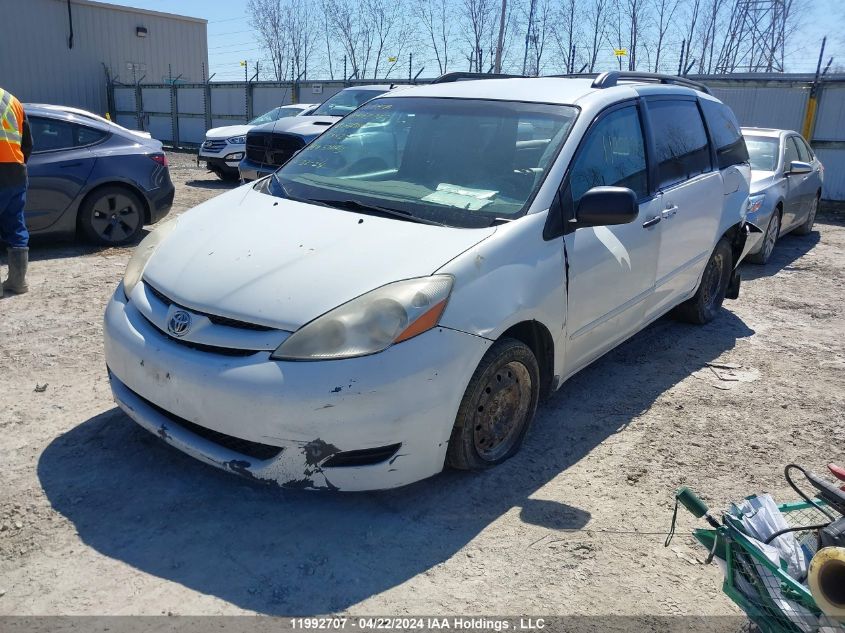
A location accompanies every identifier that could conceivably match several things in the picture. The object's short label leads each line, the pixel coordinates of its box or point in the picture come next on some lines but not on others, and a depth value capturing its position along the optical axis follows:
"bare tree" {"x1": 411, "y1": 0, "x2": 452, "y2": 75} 33.41
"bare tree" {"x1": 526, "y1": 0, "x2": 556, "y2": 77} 30.56
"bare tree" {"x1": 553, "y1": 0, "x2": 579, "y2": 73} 30.23
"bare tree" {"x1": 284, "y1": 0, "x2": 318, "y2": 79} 38.40
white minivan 2.86
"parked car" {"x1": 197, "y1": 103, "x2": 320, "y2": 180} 14.23
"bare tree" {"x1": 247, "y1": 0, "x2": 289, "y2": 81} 39.44
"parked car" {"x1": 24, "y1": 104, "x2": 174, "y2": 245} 7.43
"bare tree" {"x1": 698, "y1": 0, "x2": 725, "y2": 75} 30.64
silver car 8.20
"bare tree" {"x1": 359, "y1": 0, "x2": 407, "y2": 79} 34.24
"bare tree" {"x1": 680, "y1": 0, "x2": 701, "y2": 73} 30.47
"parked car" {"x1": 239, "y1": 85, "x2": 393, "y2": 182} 11.30
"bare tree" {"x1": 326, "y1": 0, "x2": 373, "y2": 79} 35.25
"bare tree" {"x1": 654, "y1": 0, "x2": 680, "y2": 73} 30.41
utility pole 26.23
